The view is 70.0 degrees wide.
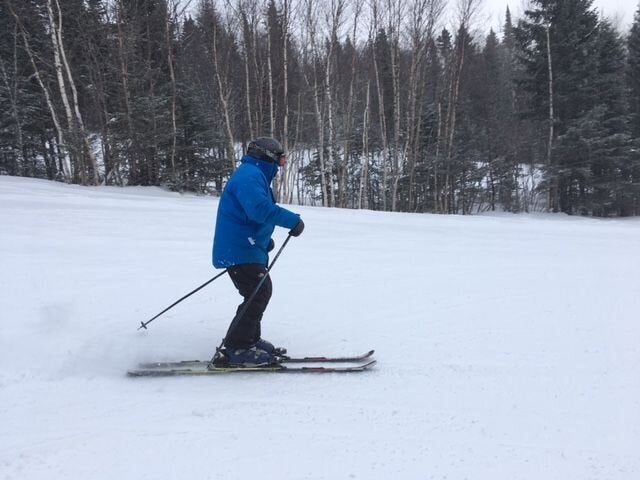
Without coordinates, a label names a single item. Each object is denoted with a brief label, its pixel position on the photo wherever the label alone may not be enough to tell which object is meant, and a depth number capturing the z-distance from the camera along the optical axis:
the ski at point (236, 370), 3.63
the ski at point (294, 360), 3.81
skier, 3.59
